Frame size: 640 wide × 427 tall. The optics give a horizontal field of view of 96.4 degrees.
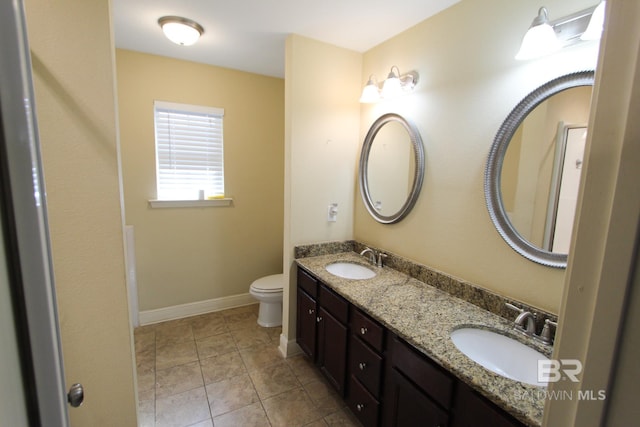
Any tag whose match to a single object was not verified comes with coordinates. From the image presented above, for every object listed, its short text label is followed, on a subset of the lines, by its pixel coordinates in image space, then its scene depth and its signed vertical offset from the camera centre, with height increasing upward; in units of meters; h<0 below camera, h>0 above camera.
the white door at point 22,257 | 0.38 -0.13
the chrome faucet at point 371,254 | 2.21 -0.59
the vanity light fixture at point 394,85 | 1.89 +0.63
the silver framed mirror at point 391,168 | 1.93 +0.08
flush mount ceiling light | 1.92 +0.97
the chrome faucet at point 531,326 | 1.22 -0.63
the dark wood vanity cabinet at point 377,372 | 1.06 -0.93
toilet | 2.69 -1.16
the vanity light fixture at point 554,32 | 1.14 +0.62
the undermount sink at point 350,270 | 2.13 -0.70
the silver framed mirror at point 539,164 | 1.21 +0.09
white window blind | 2.69 +0.22
